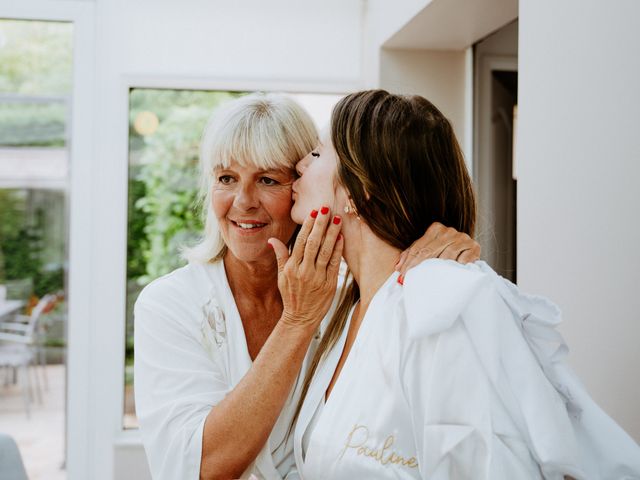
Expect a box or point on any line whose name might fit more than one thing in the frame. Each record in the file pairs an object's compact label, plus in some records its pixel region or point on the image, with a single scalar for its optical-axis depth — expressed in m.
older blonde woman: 1.41
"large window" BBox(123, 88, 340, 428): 3.52
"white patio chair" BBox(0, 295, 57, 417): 4.66
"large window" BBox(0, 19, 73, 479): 4.60
